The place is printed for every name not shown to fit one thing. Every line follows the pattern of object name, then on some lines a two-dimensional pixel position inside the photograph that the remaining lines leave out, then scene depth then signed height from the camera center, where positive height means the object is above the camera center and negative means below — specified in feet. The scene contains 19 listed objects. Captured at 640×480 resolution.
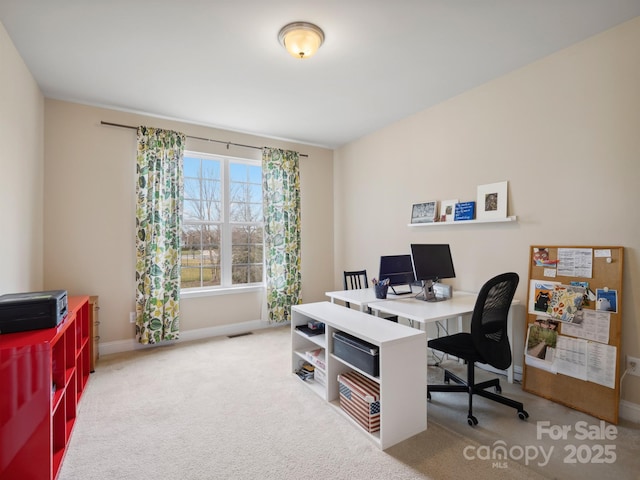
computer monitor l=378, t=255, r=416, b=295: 10.47 -1.07
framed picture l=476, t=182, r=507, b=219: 9.61 +1.18
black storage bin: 6.55 -2.50
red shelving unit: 4.83 -2.60
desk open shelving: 6.27 -2.82
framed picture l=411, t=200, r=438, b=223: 11.58 +0.99
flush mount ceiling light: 7.21 +4.66
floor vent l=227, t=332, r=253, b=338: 13.58 -4.14
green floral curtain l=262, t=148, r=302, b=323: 14.55 +0.40
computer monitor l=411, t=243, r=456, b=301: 9.19 -0.75
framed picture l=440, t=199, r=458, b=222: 11.00 +1.01
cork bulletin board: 7.23 -2.16
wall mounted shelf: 9.29 +0.55
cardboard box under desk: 6.61 -3.51
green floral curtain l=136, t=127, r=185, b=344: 11.82 +0.21
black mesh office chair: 6.94 -2.34
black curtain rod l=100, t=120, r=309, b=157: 11.57 +4.19
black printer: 5.72 -1.36
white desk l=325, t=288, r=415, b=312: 9.41 -1.82
